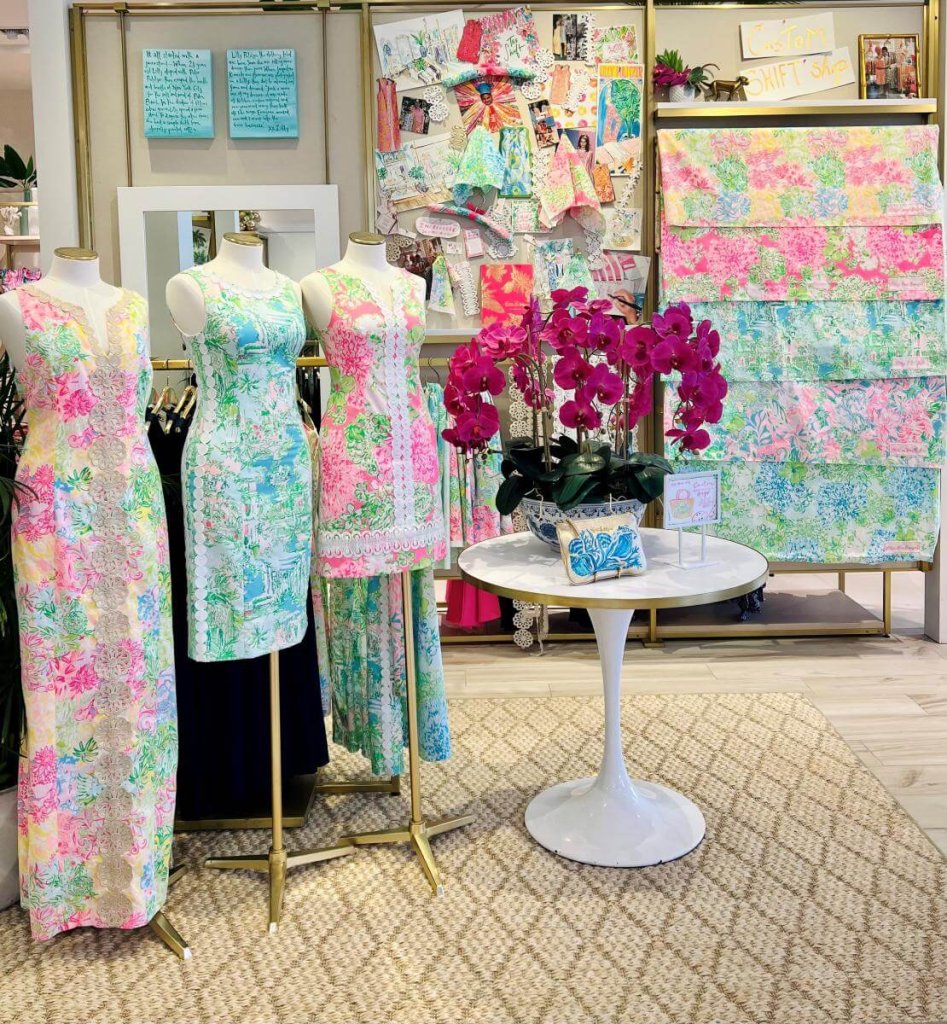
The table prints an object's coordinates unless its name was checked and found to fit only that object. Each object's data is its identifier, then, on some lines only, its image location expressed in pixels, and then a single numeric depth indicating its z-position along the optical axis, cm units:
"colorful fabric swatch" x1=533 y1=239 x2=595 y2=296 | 384
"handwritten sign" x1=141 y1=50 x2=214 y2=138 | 368
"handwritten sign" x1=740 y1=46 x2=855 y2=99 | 379
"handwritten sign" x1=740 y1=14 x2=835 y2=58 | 376
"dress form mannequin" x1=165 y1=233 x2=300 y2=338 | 202
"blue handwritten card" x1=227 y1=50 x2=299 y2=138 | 369
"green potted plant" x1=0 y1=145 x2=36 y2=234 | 650
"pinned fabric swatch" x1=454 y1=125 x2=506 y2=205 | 371
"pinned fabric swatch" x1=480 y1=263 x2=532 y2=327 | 385
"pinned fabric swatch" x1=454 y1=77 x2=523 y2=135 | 376
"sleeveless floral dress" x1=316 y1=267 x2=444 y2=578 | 221
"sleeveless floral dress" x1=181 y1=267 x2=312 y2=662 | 203
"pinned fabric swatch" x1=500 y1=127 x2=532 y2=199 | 377
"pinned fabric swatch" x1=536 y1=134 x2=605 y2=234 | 377
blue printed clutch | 220
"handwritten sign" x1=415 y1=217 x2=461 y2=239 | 380
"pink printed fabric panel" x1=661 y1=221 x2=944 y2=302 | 371
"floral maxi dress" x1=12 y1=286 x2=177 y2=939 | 193
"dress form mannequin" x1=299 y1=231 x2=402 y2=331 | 222
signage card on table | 230
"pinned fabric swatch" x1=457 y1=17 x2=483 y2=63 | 375
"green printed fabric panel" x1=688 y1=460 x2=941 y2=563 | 383
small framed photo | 379
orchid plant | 224
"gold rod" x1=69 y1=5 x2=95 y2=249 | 368
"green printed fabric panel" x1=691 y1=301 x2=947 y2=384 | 374
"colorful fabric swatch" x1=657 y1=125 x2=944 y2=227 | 368
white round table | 220
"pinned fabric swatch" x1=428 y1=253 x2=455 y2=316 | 382
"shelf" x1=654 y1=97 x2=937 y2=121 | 370
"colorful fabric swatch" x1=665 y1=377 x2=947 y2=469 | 377
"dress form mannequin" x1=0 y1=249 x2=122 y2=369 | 192
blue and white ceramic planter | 230
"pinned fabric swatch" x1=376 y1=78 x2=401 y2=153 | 376
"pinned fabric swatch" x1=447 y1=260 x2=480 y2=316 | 385
